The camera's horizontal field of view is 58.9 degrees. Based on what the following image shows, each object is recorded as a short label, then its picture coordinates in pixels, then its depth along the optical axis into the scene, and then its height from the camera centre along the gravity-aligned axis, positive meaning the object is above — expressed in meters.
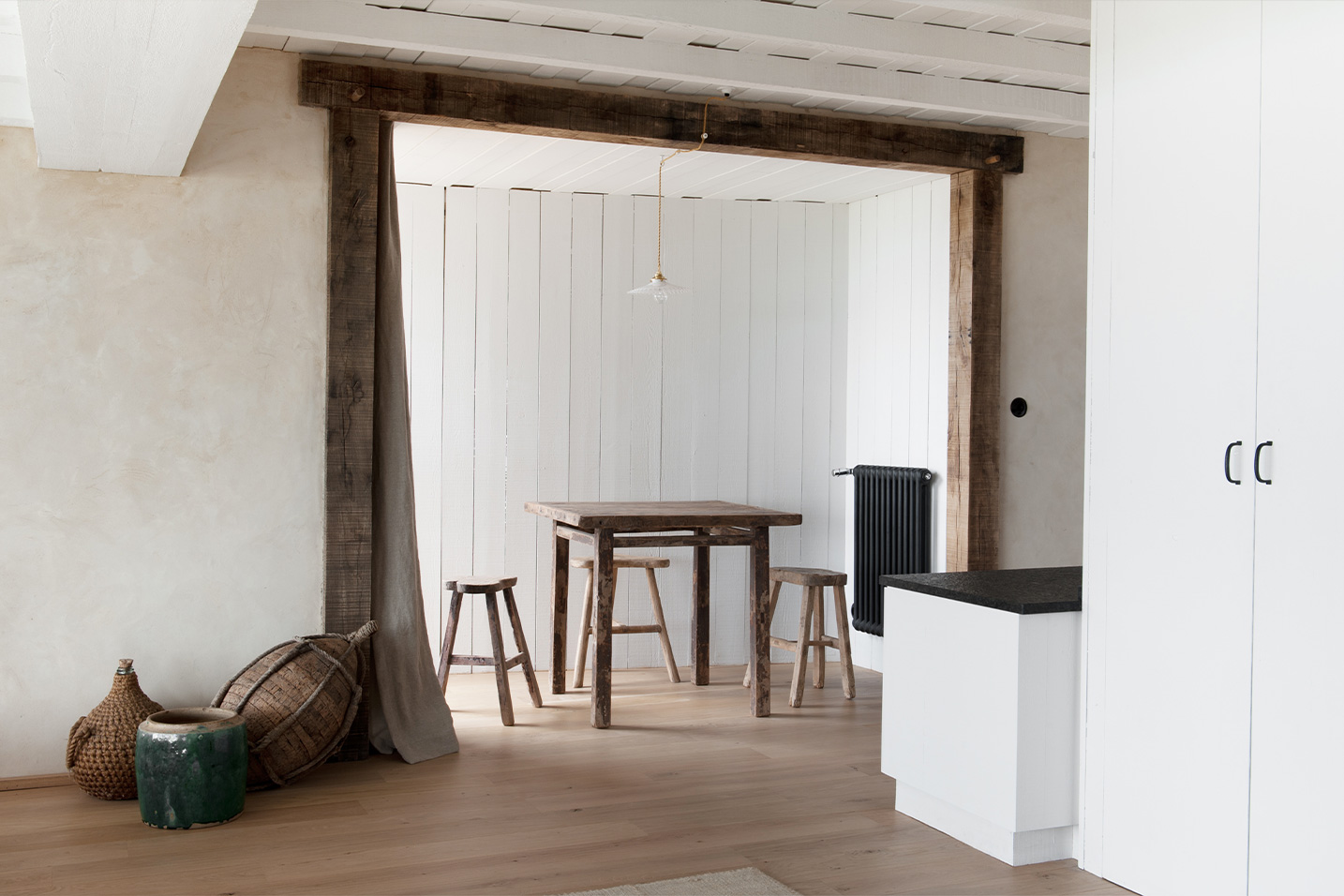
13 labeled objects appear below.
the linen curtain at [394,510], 4.34 -0.34
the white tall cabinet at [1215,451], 2.59 -0.06
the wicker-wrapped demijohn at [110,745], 3.69 -1.03
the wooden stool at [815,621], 5.27 -0.92
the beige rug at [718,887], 2.98 -1.18
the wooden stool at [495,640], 4.81 -0.93
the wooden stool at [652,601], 5.64 -0.92
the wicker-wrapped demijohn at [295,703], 3.80 -0.94
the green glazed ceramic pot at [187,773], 3.44 -1.04
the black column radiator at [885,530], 5.77 -0.54
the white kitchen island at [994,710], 3.18 -0.80
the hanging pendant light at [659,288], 5.26 +0.59
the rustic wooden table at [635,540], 4.76 -0.51
